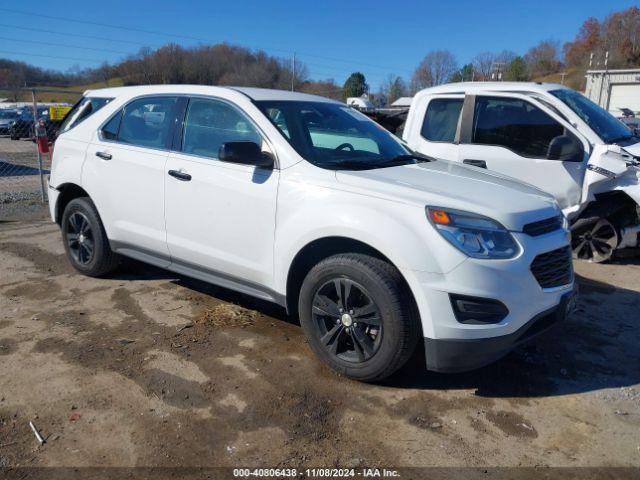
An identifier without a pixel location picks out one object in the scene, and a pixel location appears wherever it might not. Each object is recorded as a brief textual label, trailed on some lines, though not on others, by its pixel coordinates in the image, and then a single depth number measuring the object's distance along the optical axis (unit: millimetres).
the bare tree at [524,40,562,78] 83688
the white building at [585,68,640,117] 35375
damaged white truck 5793
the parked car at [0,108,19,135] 29047
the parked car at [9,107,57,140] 23928
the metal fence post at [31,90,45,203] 8688
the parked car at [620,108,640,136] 22125
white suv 3006
